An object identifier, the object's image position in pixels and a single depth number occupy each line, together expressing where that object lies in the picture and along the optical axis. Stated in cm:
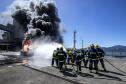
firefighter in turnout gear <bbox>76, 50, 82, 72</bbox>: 707
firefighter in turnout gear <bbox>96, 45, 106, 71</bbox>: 720
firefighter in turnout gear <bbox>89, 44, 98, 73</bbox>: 700
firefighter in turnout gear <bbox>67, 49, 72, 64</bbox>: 866
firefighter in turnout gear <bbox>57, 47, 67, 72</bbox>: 712
